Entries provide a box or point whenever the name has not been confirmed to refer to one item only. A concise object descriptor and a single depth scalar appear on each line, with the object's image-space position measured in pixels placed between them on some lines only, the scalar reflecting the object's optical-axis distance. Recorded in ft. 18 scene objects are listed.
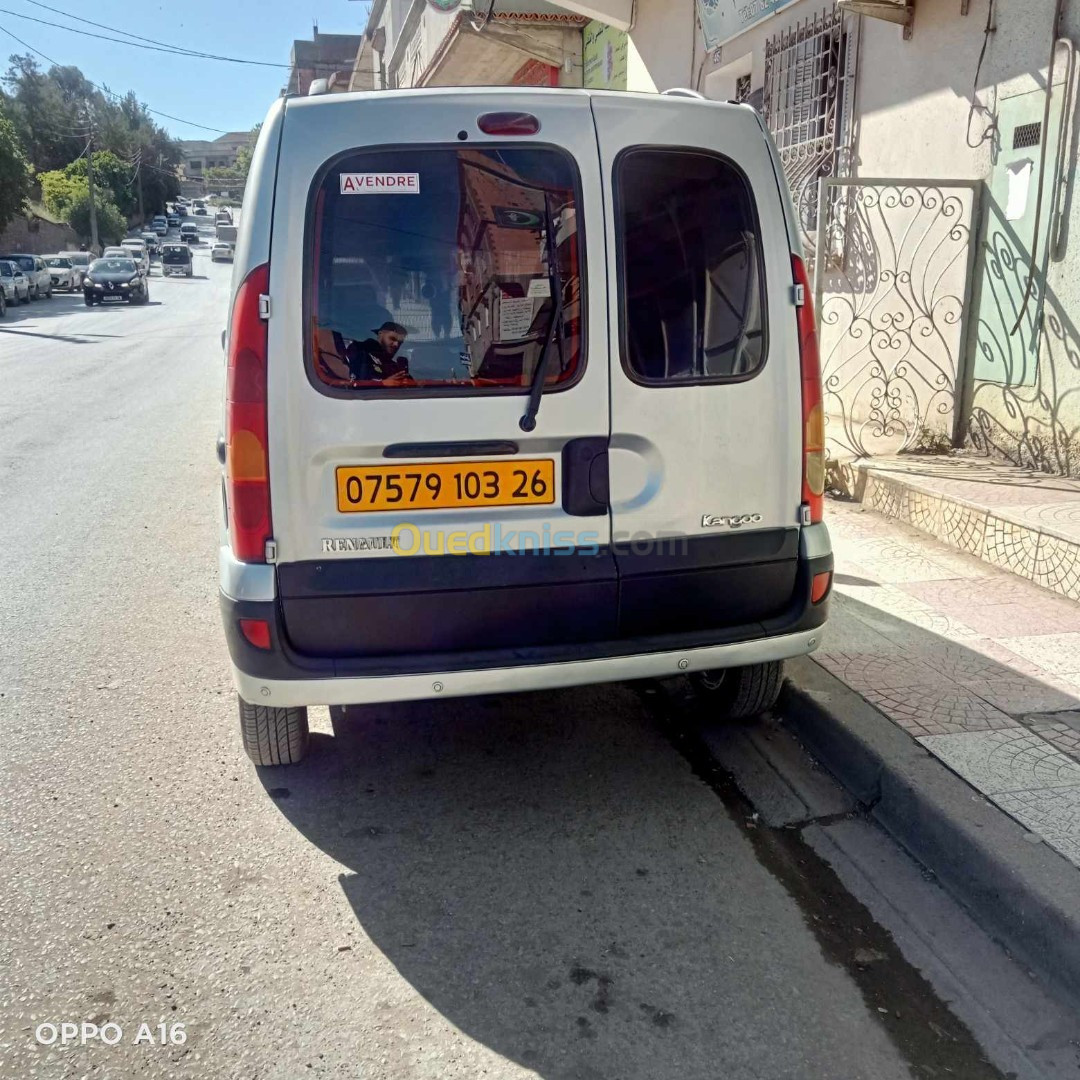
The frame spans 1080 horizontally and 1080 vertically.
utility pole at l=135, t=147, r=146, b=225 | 296.51
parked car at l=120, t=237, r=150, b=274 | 171.63
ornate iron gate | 23.52
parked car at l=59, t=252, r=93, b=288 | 144.17
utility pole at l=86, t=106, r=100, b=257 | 194.18
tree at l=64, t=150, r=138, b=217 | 261.24
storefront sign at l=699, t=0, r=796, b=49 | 31.27
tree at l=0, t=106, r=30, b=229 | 137.08
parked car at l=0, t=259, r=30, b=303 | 109.50
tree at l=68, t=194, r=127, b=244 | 209.97
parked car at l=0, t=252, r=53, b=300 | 118.52
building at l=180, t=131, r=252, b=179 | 558.48
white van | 9.77
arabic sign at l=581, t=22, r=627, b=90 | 48.14
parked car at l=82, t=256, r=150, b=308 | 117.19
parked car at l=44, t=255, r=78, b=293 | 136.67
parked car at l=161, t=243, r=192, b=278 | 178.81
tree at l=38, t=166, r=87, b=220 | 213.46
